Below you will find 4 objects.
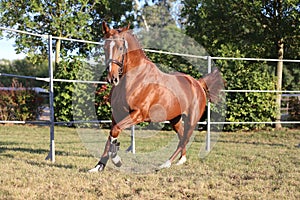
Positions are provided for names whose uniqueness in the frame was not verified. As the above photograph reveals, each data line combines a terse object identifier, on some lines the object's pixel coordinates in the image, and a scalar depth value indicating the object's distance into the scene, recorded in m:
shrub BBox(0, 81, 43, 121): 23.28
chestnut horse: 7.53
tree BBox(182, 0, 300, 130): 19.91
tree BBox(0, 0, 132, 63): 23.25
